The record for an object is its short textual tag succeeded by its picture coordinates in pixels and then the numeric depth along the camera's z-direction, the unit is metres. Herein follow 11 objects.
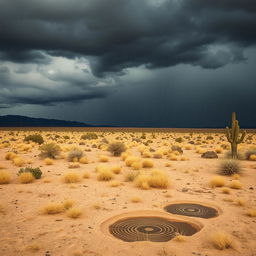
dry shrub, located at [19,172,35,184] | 11.05
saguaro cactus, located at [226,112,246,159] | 17.53
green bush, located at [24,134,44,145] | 30.56
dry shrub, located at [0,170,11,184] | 10.88
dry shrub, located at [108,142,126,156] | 20.50
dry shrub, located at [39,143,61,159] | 18.19
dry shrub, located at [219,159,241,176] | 13.30
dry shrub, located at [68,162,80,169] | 14.91
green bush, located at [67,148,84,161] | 17.30
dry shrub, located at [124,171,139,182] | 11.68
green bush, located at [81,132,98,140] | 40.59
